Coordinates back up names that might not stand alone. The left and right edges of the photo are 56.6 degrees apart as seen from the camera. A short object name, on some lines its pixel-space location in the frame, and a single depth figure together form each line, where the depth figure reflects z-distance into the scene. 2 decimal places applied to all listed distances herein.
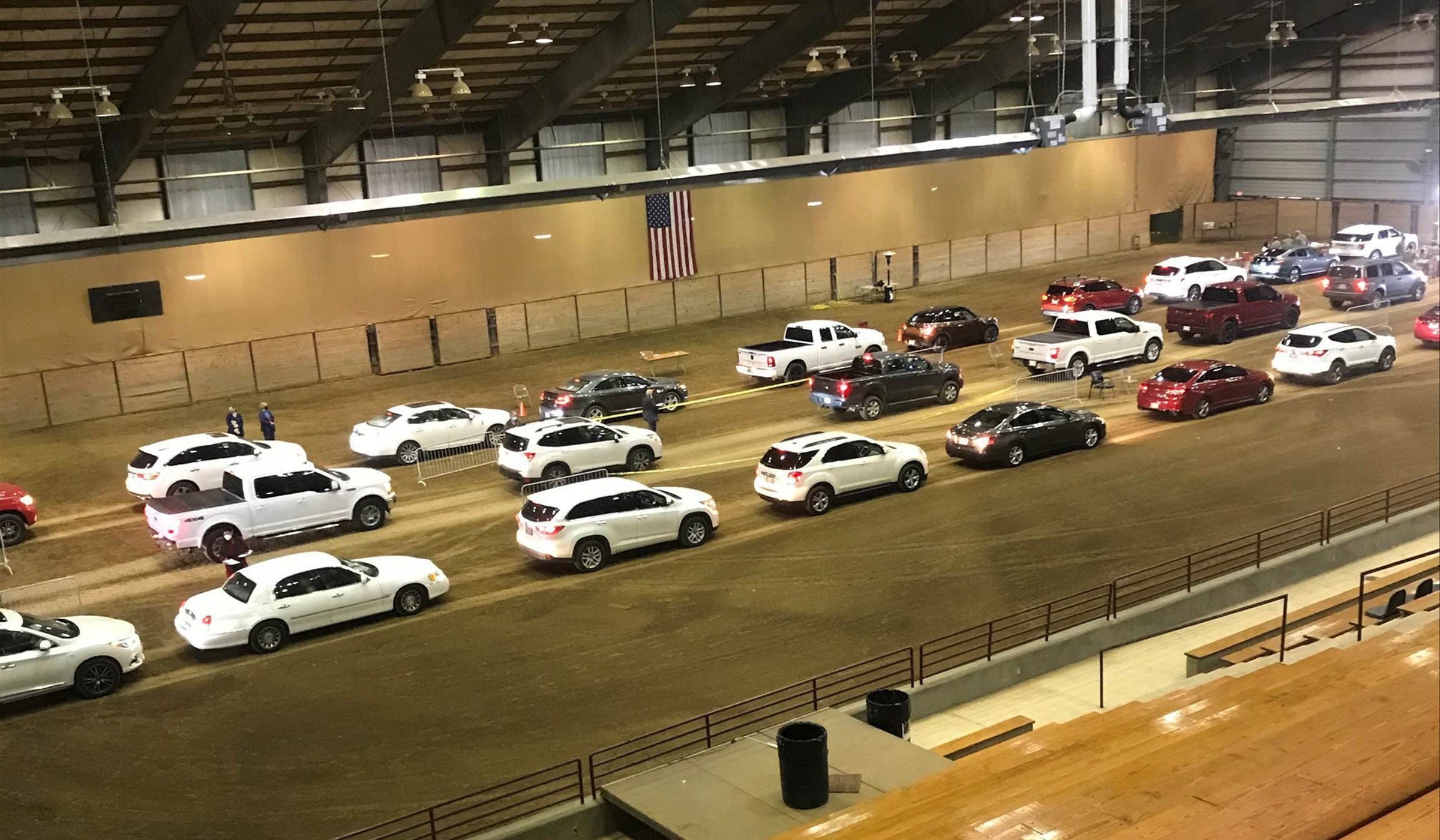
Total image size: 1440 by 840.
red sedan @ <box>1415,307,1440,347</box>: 34.16
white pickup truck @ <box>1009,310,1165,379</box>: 32.31
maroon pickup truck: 35.66
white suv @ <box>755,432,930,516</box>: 23.16
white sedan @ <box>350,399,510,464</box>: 27.48
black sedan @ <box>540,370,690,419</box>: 29.78
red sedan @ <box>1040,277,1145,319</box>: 39.78
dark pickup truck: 29.44
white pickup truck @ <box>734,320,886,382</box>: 33.47
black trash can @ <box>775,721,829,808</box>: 11.57
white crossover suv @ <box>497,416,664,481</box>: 24.95
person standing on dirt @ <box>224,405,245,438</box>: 28.81
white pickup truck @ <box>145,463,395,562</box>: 21.92
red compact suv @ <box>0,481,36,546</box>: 23.58
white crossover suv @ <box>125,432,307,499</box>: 24.98
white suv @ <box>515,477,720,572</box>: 20.70
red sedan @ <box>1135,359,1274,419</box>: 28.59
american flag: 41.56
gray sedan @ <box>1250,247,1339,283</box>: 44.44
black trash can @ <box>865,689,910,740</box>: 13.58
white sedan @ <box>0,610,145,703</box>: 16.75
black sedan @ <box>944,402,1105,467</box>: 25.62
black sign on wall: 33.44
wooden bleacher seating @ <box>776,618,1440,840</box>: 8.68
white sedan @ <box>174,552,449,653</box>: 18.17
